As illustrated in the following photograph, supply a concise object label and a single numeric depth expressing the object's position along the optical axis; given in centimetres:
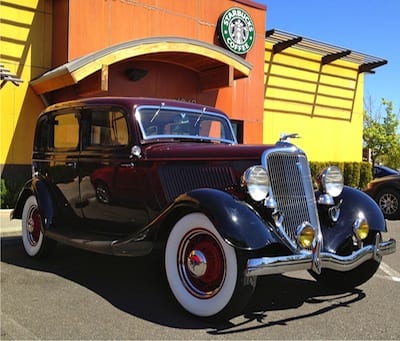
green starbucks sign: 1347
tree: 3162
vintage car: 377
